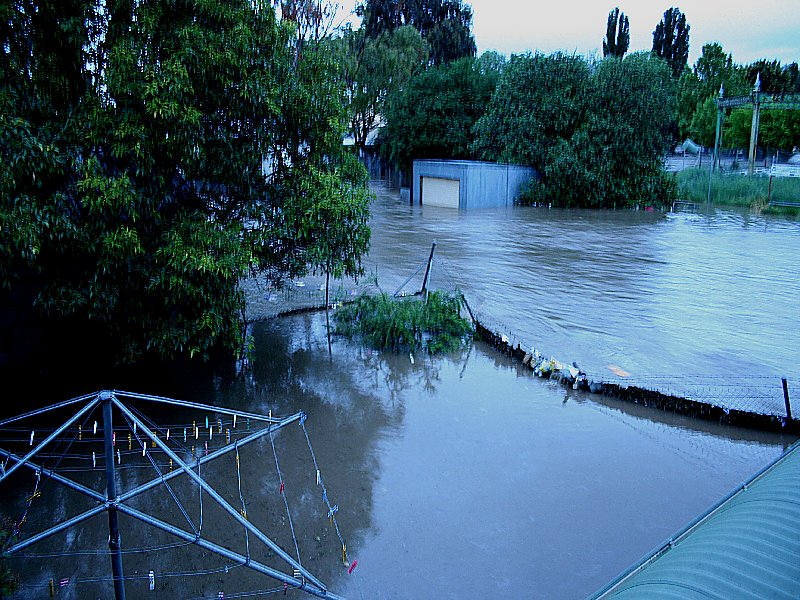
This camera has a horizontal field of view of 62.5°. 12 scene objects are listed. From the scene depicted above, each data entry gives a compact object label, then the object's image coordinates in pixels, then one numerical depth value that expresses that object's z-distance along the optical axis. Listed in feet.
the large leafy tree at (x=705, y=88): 182.39
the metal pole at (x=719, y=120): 119.15
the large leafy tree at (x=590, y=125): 115.44
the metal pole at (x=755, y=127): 112.68
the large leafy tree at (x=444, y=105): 134.41
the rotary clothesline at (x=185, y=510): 17.30
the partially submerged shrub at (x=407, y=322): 45.50
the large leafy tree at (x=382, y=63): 147.54
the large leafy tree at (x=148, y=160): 28.66
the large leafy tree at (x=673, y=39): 218.18
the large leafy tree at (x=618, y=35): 221.25
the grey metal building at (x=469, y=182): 119.24
